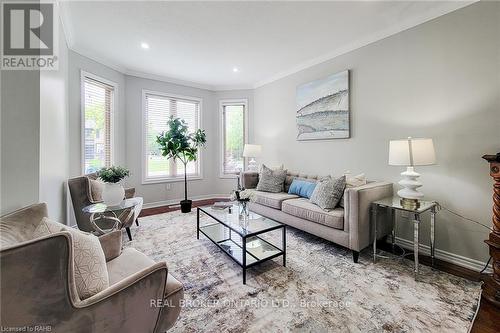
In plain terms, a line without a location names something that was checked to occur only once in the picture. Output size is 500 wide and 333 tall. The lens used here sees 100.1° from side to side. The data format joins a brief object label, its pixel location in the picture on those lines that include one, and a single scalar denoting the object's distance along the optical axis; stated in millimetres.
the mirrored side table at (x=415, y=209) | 2049
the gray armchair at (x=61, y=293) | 821
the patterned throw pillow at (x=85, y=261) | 1031
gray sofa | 2285
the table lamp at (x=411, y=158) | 2146
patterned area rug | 1516
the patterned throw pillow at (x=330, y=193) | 2652
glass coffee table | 2133
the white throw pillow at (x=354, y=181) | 2751
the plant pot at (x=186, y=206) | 4203
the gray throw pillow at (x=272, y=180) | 3709
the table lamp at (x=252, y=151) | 4539
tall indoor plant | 4246
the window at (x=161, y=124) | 4570
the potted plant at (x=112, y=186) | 2320
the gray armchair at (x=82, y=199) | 2617
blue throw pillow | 3277
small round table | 2200
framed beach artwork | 3289
